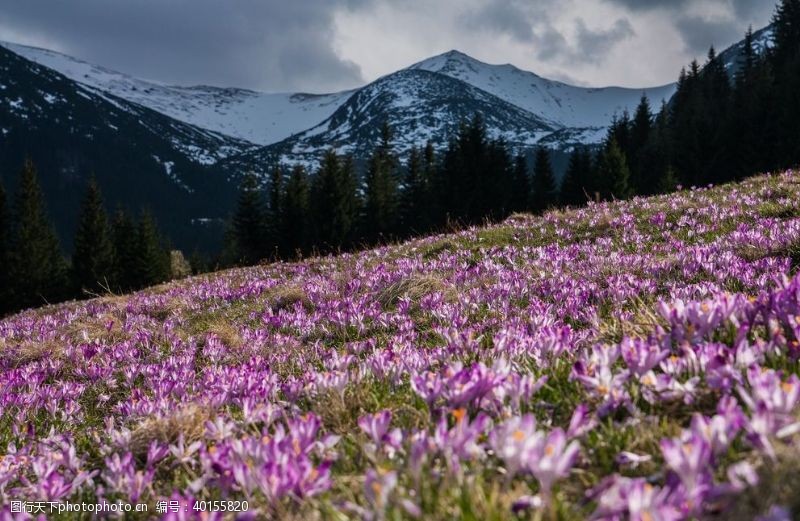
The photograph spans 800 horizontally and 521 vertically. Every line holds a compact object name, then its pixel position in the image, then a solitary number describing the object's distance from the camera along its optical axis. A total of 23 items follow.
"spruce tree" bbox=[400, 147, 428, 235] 88.25
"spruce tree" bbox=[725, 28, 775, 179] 75.12
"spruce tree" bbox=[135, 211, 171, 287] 85.25
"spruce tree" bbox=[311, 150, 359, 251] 85.25
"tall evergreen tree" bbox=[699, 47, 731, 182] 80.79
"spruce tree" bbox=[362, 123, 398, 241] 89.38
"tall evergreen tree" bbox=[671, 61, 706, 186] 83.19
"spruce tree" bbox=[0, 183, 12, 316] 75.44
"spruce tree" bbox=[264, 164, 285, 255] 90.44
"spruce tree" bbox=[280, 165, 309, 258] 87.94
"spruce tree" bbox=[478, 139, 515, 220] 82.00
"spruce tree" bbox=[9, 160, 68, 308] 77.06
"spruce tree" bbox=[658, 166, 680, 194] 59.56
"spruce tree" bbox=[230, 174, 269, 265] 91.88
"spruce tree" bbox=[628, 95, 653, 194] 116.19
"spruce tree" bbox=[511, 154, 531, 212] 87.69
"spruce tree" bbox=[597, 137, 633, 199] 73.62
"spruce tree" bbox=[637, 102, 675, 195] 91.44
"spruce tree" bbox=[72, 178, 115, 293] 81.31
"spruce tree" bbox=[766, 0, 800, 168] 70.44
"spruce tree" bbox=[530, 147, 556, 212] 87.81
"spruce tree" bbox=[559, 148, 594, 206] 86.44
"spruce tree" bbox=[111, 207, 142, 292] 83.88
